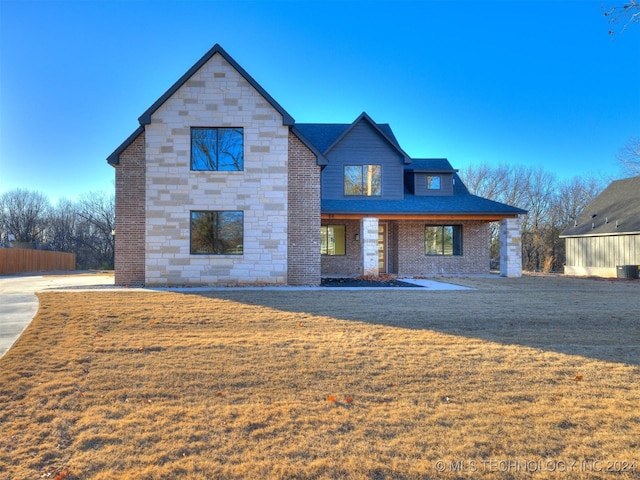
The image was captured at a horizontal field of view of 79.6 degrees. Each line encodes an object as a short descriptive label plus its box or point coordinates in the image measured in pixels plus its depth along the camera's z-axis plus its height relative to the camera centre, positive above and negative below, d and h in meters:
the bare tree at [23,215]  47.81 +4.46
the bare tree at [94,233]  47.34 +2.20
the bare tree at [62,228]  48.69 +2.90
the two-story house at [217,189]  13.38 +2.16
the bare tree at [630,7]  4.86 +3.10
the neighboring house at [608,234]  21.53 +0.89
